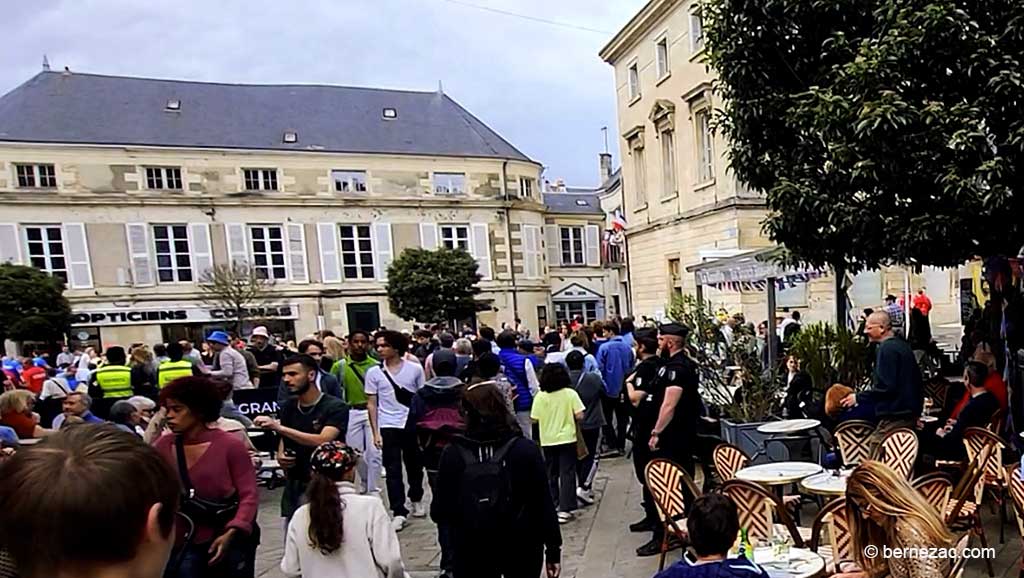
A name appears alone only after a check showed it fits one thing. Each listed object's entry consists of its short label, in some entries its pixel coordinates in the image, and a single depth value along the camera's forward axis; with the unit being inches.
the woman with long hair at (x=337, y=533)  109.4
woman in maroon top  123.0
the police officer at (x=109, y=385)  306.0
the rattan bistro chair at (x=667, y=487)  177.1
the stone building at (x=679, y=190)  717.9
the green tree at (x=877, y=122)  205.0
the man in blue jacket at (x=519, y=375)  296.2
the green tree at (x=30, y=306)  855.1
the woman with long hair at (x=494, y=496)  121.6
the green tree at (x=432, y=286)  1117.7
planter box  243.1
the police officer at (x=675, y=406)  201.5
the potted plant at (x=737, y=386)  255.8
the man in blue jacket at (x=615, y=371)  340.5
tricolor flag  972.6
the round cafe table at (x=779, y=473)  181.6
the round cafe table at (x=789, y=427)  233.9
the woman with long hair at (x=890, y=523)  98.3
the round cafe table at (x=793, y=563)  133.2
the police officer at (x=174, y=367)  296.7
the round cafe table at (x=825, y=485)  170.7
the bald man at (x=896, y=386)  210.4
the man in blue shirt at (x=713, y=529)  104.8
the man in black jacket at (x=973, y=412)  210.7
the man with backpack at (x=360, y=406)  249.9
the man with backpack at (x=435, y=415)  208.7
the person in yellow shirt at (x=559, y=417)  231.5
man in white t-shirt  241.3
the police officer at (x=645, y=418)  209.9
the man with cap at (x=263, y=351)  419.3
